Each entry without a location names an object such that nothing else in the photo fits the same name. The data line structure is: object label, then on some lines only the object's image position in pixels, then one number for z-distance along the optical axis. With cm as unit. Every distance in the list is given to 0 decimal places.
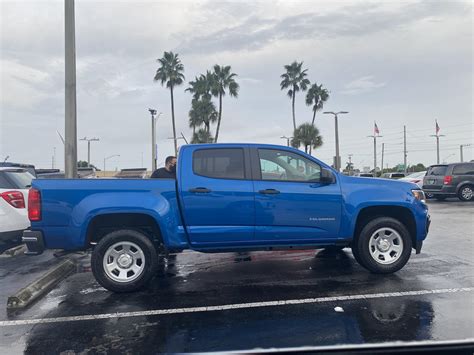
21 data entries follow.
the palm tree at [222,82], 4412
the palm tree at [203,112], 4450
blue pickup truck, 548
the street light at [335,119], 3558
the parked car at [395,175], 3116
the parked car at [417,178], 1953
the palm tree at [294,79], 4588
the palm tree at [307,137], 4338
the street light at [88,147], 6208
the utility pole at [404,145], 5895
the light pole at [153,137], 2611
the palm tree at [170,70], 4162
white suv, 726
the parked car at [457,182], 1750
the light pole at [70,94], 841
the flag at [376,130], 4881
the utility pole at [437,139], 5512
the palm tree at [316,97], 4694
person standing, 791
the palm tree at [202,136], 4554
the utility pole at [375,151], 5066
